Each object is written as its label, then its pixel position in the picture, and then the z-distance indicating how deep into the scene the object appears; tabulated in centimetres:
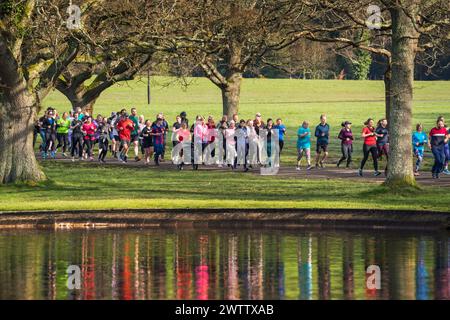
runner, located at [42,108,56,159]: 4809
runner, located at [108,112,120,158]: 4734
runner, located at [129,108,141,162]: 4638
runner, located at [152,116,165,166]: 4403
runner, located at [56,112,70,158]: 4881
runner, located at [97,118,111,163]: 4647
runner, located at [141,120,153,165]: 4456
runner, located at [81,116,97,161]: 4631
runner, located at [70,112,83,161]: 4709
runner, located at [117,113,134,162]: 4503
